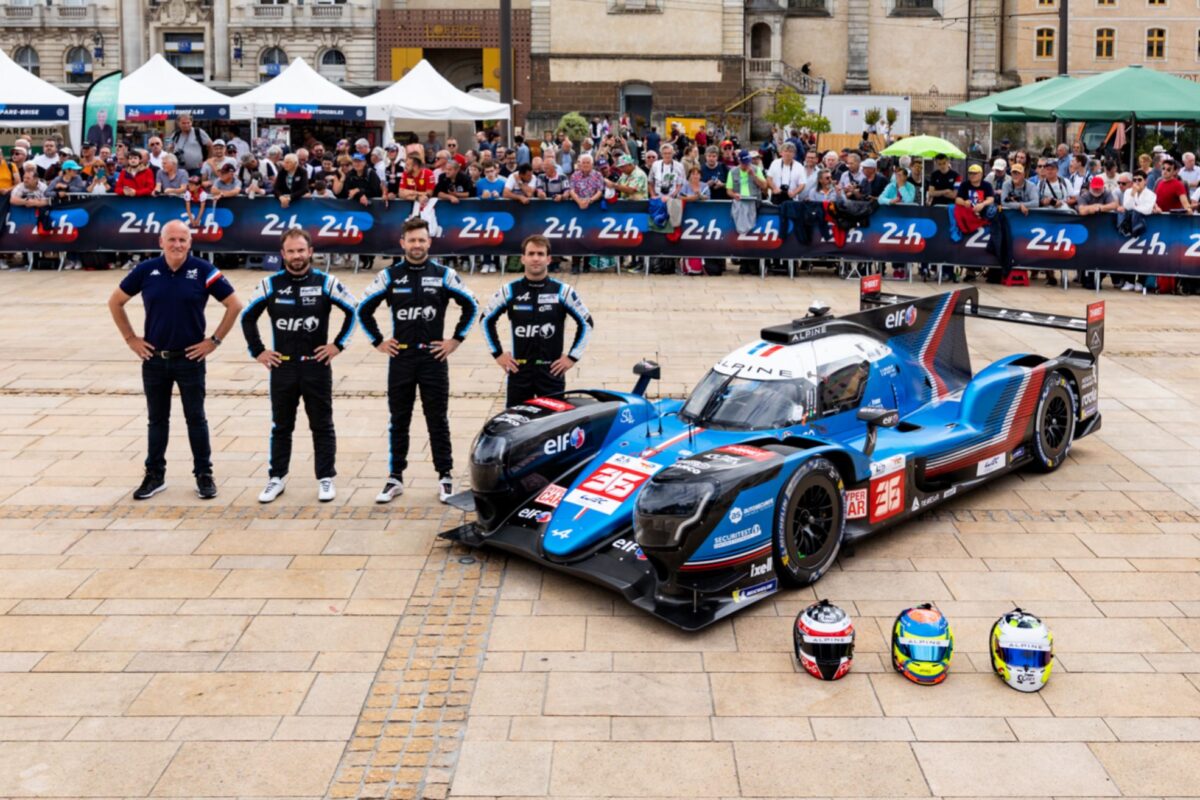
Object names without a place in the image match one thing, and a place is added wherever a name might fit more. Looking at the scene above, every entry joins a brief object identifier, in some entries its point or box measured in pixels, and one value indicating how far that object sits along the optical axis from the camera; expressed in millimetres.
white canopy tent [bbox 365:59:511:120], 28703
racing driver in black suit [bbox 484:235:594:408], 9664
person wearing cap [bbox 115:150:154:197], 21281
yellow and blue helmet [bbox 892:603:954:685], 6641
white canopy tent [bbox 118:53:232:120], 27438
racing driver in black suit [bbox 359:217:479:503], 9500
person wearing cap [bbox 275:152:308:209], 20891
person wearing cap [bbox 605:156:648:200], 21281
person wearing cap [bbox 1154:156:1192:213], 19656
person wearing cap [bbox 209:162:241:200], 20891
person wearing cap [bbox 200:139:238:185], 21109
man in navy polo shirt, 9609
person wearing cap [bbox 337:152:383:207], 21078
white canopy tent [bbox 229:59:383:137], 27984
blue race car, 7406
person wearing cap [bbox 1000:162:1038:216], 20281
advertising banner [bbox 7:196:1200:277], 20531
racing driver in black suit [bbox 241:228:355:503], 9461
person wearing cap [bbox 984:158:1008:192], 21298
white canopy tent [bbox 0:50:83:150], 26906
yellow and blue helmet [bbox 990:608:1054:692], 6547
